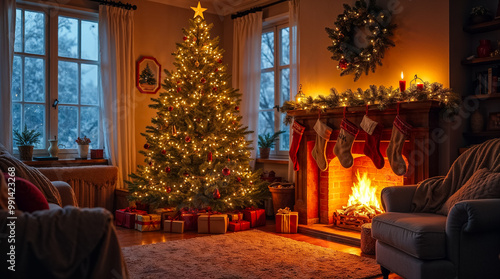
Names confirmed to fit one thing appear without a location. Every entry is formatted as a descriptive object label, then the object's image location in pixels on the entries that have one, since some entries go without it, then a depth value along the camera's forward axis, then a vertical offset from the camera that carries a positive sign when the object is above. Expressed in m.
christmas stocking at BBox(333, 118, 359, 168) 4.54 +0.00
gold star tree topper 5.51 +1.59
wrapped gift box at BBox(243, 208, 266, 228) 5.23 -0.84
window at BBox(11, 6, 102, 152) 5.55 +0.85
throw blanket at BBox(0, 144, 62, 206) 3.32 -0.24
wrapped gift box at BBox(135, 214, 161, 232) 4.95 -0.85
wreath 4.35 +1.03
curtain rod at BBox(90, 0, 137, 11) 5.91 +1.80
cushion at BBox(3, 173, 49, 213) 2.09 -0.25
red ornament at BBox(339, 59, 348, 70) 4.68 +0.80
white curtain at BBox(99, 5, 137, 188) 5.93 +0.72
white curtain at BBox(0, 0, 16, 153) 5.16 +0.82
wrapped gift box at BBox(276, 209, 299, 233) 4.88 -0.84
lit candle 4.07 +0.51
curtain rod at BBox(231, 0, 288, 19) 6.32 +1.86
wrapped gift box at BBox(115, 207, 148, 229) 5.15 -0.83
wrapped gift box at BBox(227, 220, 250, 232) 5.00 -0.90
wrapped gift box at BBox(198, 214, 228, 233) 4.89 -0.85
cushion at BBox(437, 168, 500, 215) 2.94 -0.30
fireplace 3.94 -0.18
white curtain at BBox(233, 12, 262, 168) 6.38 +1.08
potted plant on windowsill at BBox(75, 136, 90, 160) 5.79 -0.05
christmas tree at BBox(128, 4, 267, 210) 5.15 +0.01
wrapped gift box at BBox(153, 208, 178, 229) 5.13 -0.78
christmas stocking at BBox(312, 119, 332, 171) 4.82 +0.00
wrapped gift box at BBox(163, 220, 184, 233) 4.92 -0.89
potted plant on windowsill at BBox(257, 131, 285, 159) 6.18 -0.02
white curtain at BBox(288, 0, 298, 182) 5.81 +1.19
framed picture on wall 6.28 +0.94
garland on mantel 3.84 +0.41
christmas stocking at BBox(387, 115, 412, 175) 4.01 -0.01
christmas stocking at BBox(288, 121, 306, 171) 5.11 +0.02
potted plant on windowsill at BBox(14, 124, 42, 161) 5.29 +0.01
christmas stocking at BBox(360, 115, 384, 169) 4.23 +0.03
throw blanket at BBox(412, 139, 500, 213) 3.33 -0.29
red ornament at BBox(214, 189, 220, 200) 4.97 -0.54
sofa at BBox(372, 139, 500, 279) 2.74 -0.51
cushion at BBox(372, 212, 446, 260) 2.78 -0.57
